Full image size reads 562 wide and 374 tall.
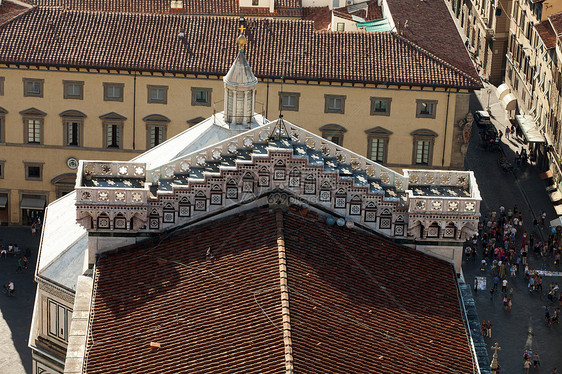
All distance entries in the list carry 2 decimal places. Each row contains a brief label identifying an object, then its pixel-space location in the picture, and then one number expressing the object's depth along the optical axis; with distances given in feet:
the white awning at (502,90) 549.13
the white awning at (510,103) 535.60
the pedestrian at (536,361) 359.25
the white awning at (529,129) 491.31
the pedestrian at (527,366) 355.97
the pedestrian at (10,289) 385.70
